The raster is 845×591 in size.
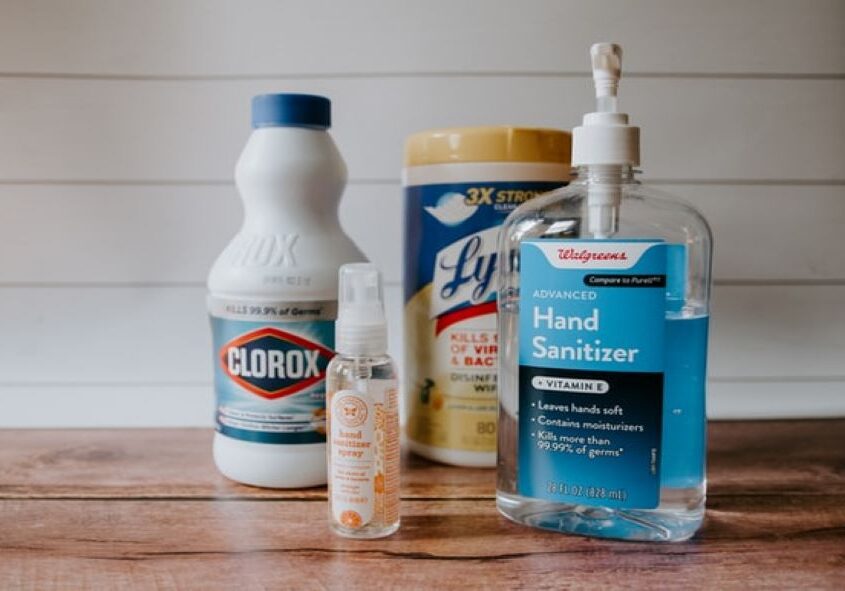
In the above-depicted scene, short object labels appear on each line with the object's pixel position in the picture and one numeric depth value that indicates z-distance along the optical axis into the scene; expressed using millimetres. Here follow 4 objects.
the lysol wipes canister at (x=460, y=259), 624
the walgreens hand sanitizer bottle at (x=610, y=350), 508
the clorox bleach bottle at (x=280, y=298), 579
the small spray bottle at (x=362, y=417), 512
